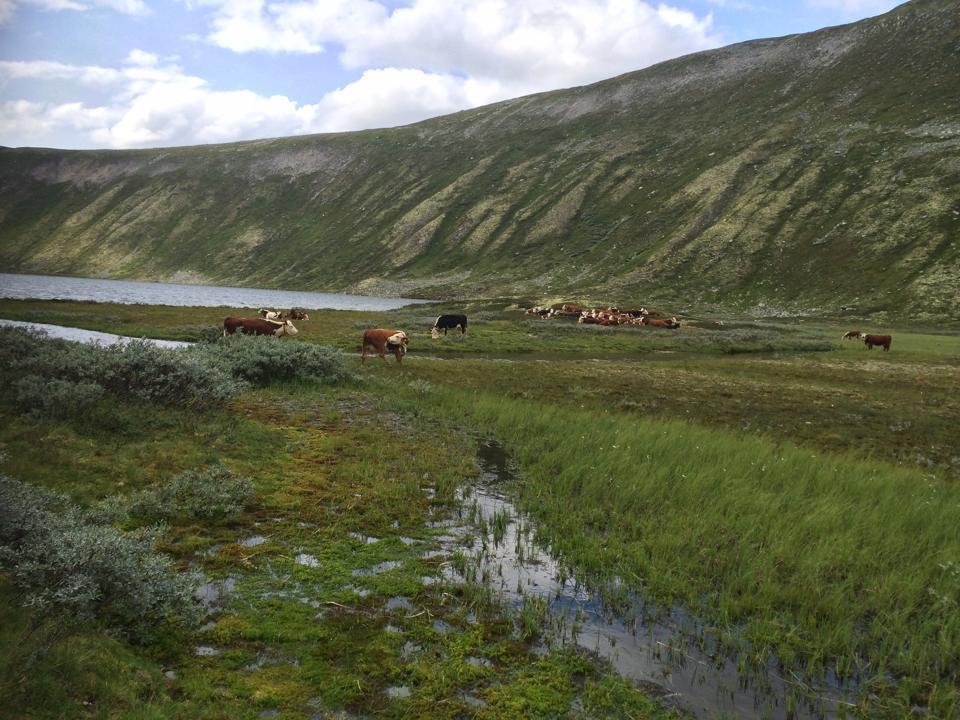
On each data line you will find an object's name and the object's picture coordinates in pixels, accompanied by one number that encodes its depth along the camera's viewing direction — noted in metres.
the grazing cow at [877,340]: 45.75
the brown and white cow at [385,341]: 29.91
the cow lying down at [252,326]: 32.34
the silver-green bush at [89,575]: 5.69
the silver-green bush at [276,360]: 21.56
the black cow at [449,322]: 46.75
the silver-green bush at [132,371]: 15.01
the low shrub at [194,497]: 9.19
